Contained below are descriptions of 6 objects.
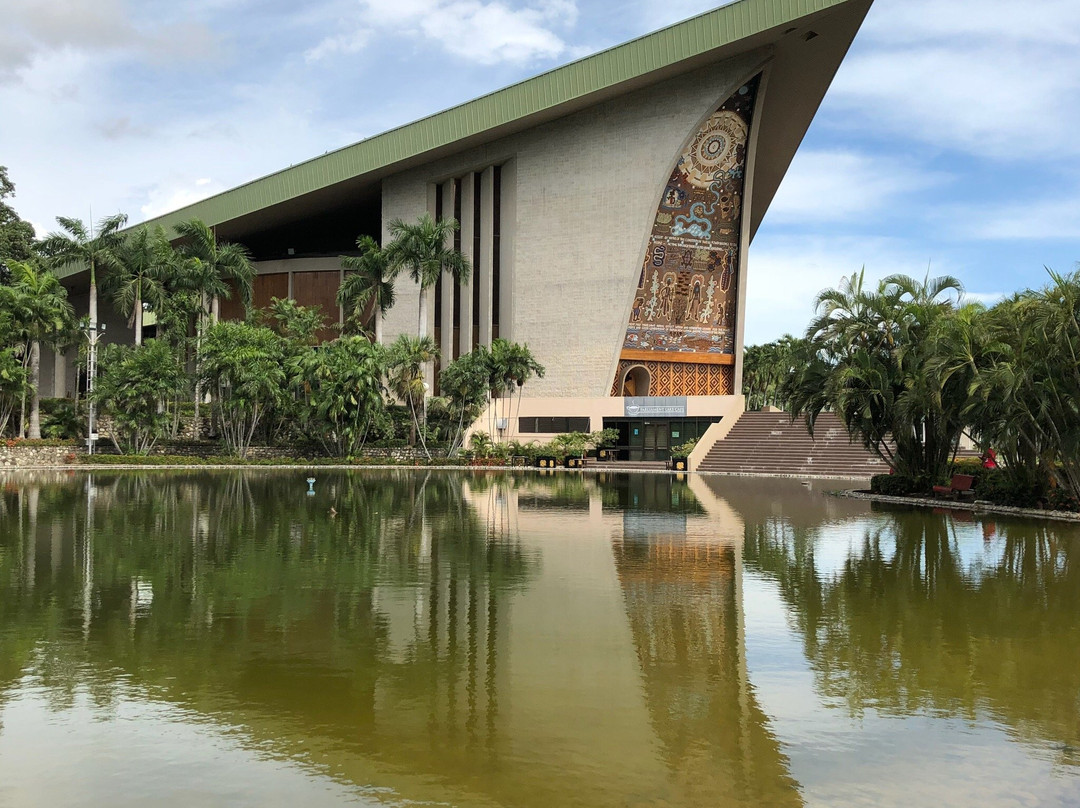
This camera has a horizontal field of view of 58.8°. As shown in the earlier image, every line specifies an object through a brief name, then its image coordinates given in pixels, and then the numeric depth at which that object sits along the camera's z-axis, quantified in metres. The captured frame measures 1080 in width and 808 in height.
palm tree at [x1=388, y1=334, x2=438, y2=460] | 39.94
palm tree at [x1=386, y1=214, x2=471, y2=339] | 41.75
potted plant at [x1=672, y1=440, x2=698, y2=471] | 39.62
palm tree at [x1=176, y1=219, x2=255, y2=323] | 44.44
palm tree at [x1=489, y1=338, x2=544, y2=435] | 41.44
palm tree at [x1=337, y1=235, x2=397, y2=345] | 42.84
